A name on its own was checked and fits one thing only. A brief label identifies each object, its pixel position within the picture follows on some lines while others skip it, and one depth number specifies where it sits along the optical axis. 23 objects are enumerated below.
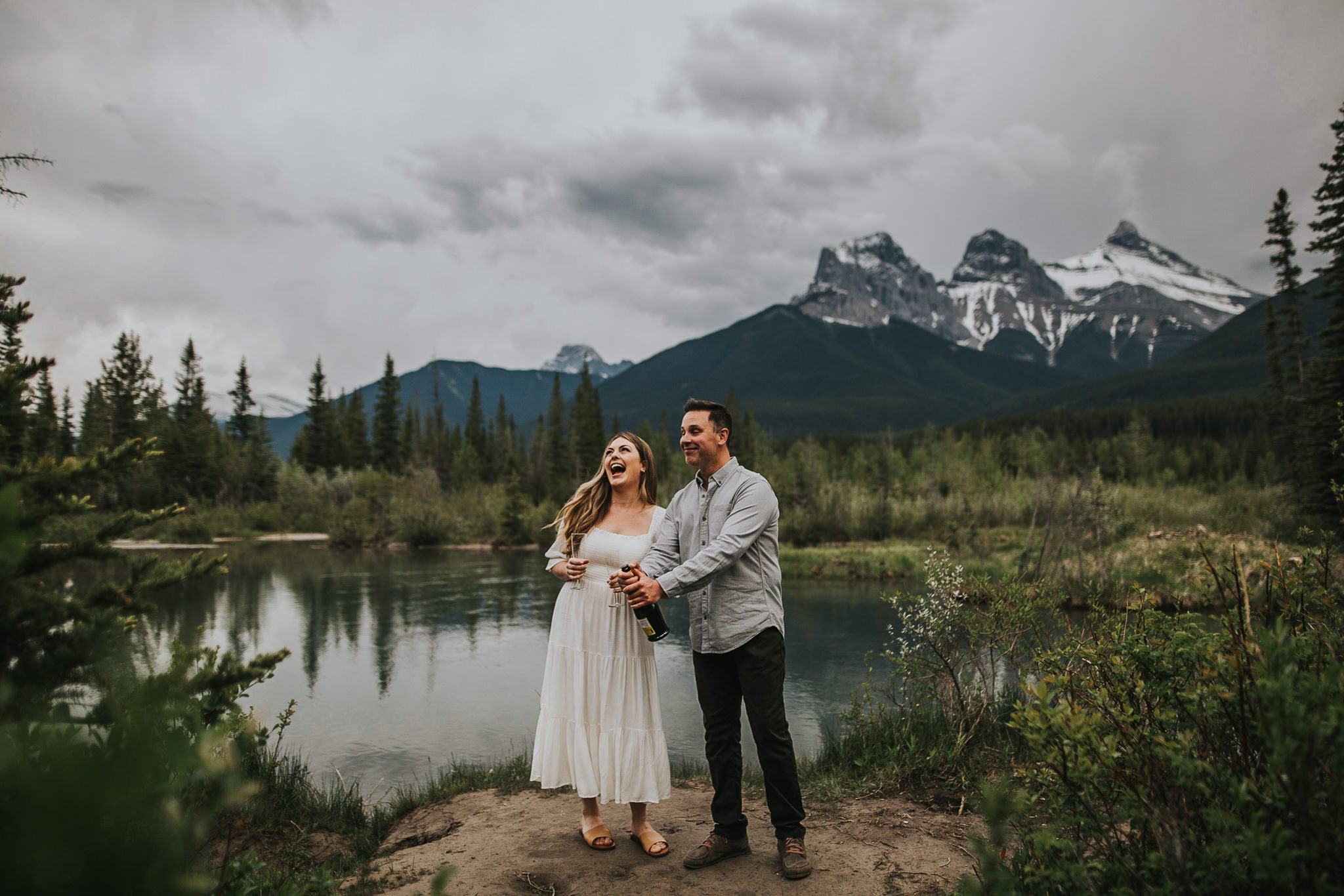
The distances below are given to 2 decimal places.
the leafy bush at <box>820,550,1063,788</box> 5.43
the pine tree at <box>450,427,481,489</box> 62.00
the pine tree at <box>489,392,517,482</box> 68.00
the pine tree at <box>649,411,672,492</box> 54.03
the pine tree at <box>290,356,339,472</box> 62.34
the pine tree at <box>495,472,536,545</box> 39.19
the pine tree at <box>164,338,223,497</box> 49.91
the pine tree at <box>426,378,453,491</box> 70.62
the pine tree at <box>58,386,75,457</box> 47.35
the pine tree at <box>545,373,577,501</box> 55.62
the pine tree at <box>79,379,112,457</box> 48.75
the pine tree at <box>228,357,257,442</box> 66.44
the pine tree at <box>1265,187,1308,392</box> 24.64
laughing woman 4.19
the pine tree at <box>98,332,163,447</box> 50.38
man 3.96
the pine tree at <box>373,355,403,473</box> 65.56
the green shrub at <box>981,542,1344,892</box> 1.65
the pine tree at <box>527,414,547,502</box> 58.50
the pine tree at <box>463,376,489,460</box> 73.40
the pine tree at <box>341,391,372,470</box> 64.31
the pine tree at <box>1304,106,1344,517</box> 17.45
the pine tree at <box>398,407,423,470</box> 67.88
